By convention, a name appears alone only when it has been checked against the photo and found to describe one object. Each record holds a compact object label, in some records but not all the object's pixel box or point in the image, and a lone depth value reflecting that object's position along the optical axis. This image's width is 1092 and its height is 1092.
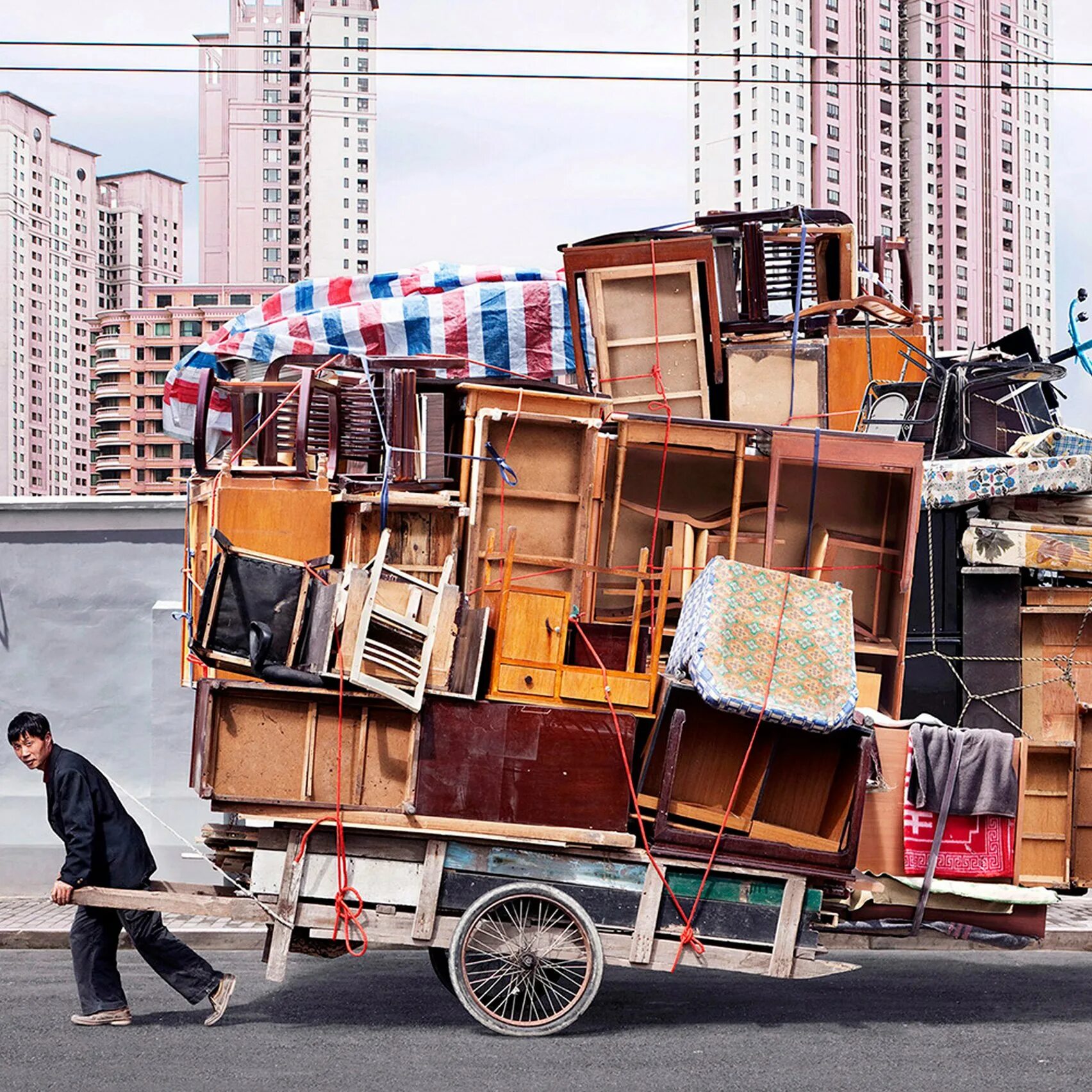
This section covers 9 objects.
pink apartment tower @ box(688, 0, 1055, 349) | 118.19
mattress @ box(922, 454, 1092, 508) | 9.85
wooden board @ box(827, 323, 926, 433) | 10.81
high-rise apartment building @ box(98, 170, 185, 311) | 172.38
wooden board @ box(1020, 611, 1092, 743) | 9.91
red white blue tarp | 11.92
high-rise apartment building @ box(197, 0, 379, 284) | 136.38
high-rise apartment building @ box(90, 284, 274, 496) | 128.25
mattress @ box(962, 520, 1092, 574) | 9.84
